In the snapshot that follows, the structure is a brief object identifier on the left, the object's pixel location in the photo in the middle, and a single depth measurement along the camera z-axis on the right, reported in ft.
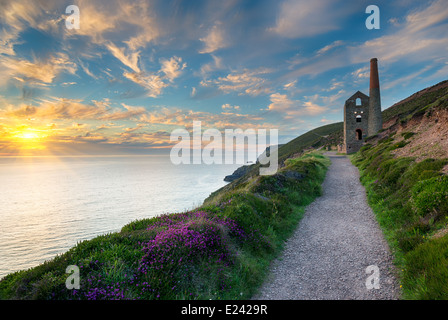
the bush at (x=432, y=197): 22.72
